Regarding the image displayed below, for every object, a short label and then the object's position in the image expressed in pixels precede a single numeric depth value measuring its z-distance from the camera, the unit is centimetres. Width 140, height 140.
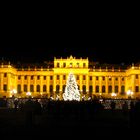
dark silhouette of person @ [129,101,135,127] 1942
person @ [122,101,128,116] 3229
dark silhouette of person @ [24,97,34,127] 2168
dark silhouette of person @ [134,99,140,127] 1917
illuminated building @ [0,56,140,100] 9231
